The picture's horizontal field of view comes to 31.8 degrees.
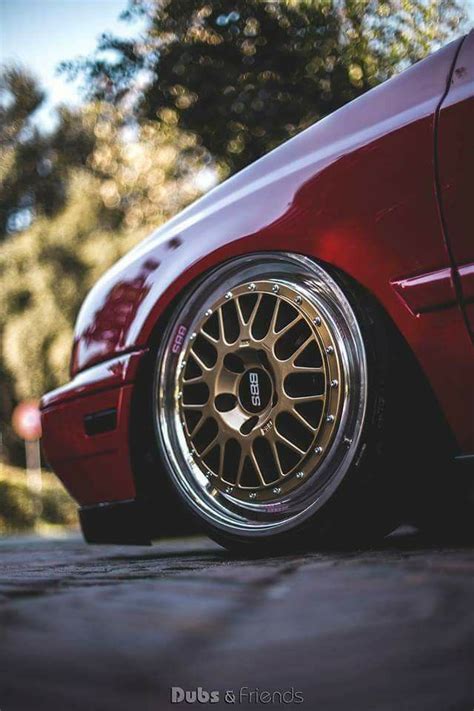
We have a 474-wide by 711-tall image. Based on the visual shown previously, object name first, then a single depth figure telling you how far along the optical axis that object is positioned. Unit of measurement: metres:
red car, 2.01
